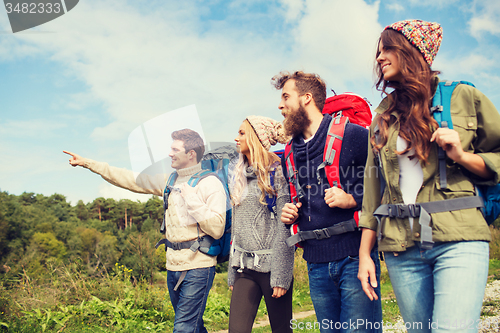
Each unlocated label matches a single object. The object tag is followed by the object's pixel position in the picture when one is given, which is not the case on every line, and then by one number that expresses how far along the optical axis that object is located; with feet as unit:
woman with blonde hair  9.27
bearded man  7.12
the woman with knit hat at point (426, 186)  4.95
